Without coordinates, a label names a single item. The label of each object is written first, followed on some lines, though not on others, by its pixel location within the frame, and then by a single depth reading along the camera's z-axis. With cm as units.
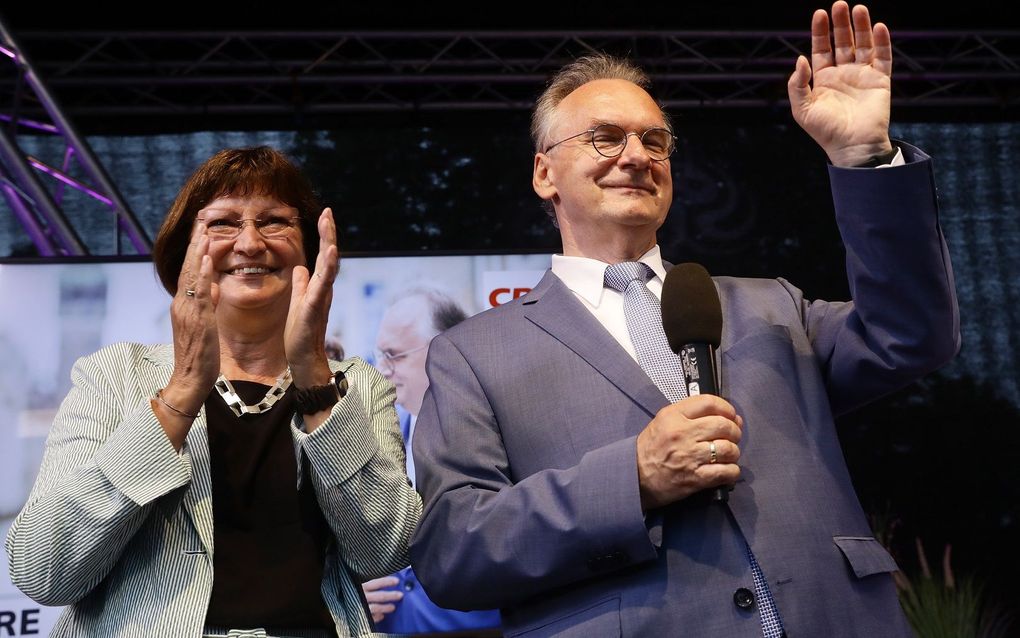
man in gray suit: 179
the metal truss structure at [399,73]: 561
